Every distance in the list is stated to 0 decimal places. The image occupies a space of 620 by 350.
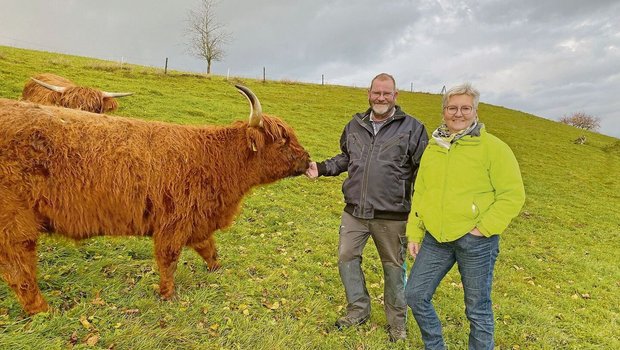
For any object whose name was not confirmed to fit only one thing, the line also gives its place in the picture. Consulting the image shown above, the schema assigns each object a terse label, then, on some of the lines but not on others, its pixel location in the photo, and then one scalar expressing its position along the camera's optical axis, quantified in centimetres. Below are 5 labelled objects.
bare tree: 4784
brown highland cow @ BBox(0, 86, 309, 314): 416
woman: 372
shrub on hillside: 5878
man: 496
